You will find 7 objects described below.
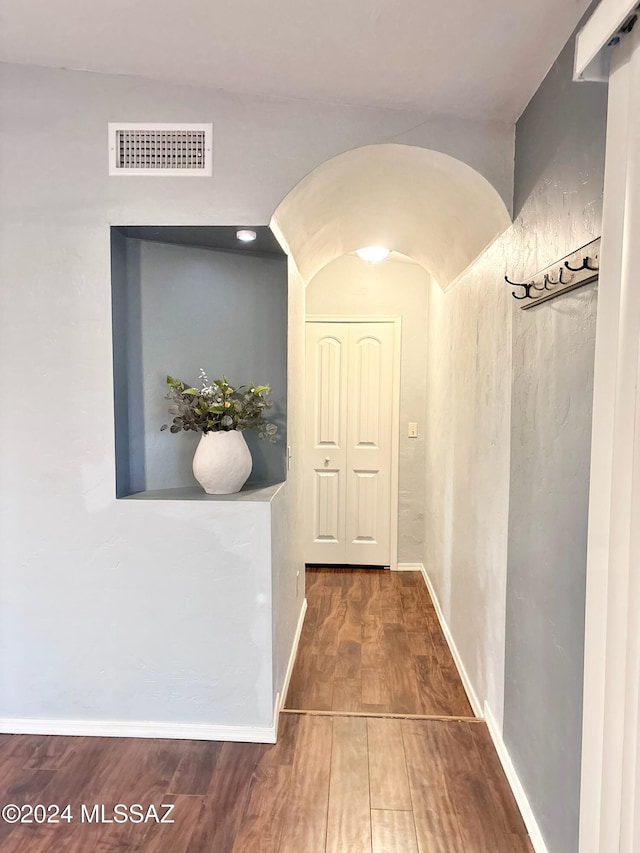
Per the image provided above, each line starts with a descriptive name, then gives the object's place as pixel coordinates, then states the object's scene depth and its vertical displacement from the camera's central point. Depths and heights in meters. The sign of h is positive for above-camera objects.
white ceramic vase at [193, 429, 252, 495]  2.24 -0.26
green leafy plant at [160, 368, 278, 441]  2.23 -0.04
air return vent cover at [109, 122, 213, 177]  2.06 +0.91
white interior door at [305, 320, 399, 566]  4.38 -0.35
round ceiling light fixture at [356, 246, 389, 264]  3.45 +0.90
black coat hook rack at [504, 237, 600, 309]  1.35 +0.33
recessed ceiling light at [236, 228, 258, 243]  2.15 +0.63
